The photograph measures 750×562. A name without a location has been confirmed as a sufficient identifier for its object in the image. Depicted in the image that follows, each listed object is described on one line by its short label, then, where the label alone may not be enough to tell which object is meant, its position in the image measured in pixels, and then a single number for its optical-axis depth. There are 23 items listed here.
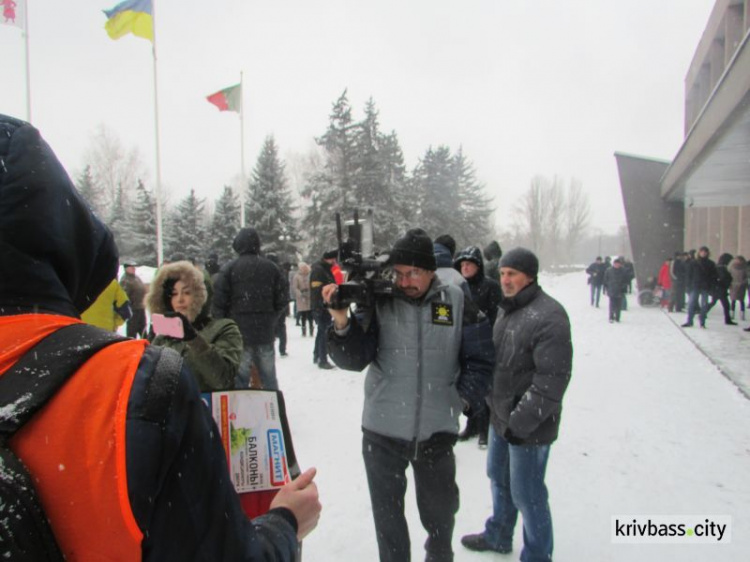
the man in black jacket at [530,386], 2.92
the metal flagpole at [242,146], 18.27
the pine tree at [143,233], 31.22
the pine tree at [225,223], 30.14
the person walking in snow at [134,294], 9.30
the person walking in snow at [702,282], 13.27
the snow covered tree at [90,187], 36.22
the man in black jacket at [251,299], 5.66
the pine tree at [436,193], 36.44
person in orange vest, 0.73
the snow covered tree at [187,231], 31.48
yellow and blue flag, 14.52
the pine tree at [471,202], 39.56
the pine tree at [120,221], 32.50
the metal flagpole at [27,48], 12.45
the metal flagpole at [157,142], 15.30
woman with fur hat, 2.97
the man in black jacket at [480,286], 5.08
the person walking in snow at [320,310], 8.32
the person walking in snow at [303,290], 12.48
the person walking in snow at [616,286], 14.55
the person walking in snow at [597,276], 19.55
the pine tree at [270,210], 29.10
